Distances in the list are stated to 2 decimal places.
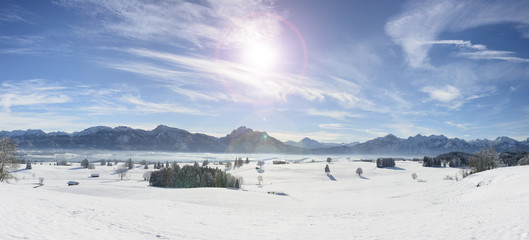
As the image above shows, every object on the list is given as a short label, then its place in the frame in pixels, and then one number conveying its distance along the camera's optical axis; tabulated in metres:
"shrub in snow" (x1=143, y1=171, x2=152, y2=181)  114.16
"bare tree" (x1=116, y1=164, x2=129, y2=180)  156.89
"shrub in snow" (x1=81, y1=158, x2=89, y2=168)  184.94
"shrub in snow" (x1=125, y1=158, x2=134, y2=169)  181.55
